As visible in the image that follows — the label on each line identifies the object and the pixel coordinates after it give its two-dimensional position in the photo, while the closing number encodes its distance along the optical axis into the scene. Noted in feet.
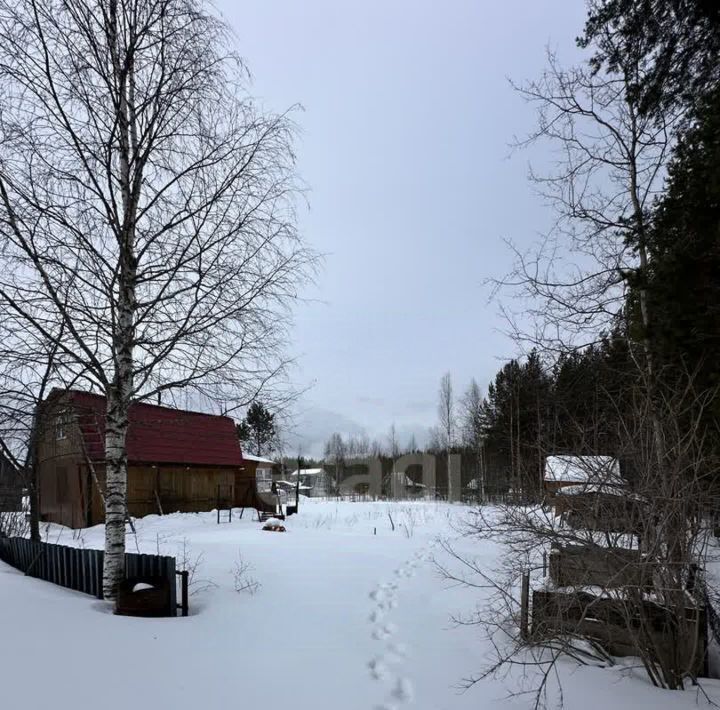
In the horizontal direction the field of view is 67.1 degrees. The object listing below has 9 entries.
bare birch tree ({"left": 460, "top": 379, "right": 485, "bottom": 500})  116.57
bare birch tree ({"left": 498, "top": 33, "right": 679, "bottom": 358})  27.25
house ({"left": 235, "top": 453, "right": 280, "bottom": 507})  84.07
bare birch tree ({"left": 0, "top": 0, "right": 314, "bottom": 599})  19.94
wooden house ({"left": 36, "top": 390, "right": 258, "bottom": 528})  64.03
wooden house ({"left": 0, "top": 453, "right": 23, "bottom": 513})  44.92
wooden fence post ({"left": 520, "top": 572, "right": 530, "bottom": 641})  17.46
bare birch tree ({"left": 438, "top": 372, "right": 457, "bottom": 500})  135.13
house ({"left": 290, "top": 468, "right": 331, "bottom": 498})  213.46
